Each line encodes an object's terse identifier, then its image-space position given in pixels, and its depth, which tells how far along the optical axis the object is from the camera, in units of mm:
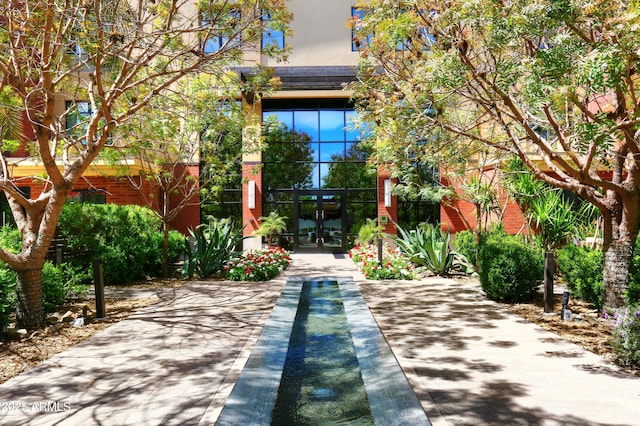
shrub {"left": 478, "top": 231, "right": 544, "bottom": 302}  7859
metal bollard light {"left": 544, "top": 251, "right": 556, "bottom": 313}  7109
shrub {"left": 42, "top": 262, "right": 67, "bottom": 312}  7012
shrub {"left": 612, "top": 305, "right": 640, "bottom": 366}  4492
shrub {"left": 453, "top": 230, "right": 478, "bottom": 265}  11469
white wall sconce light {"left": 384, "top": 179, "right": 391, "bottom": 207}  18609
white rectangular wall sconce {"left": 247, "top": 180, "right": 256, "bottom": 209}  19009
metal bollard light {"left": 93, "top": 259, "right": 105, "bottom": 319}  7016
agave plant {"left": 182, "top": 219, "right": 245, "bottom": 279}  11477
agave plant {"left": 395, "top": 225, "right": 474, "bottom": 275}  11469
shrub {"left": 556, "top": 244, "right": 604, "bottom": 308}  7004
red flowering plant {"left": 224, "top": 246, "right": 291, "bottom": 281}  11148
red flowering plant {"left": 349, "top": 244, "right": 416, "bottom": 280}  11211
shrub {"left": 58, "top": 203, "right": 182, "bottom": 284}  9523
